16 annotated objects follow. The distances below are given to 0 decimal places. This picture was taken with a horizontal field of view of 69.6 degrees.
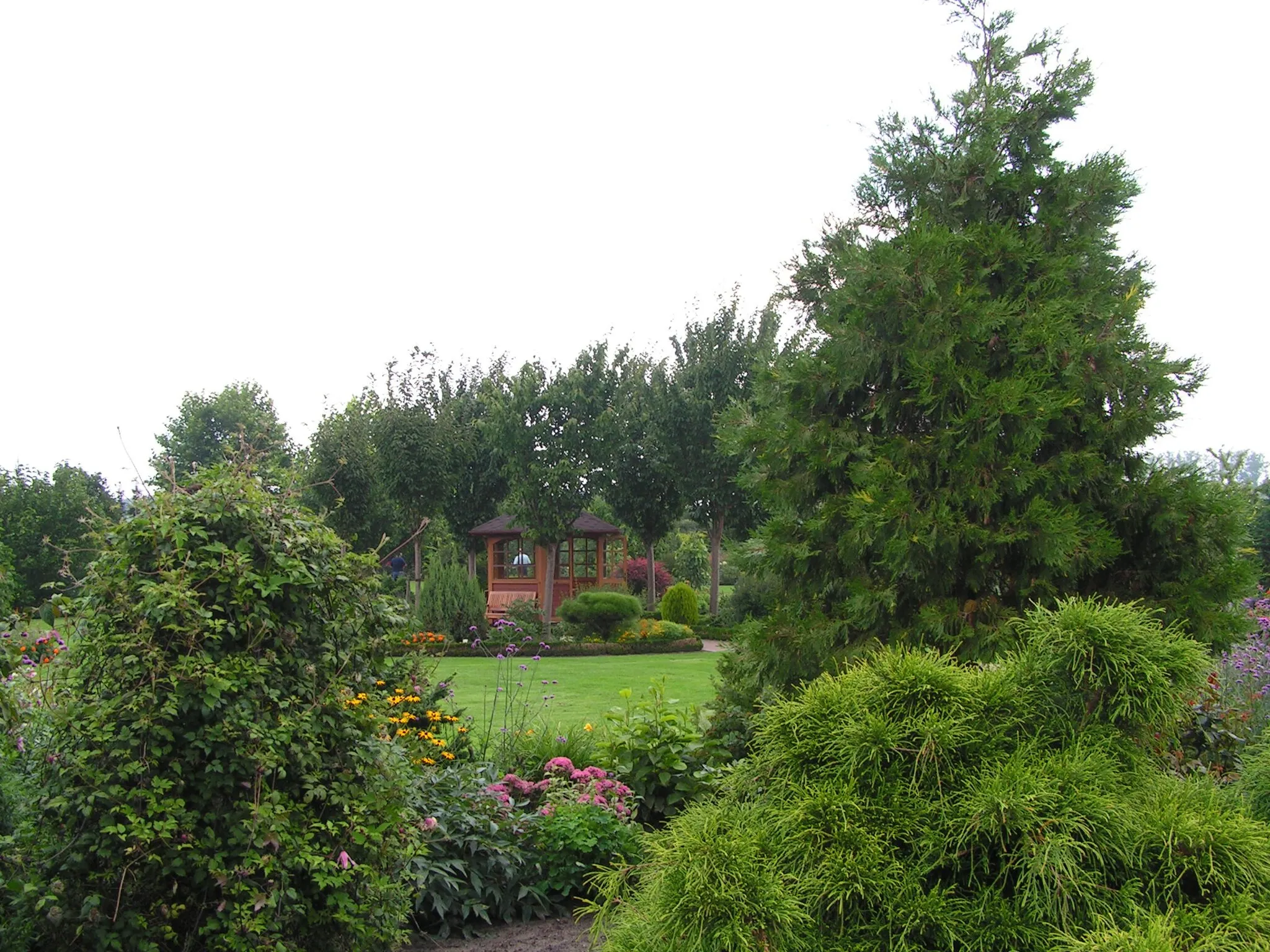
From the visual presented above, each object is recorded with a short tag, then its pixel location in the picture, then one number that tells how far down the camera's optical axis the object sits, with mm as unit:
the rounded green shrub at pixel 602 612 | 21062
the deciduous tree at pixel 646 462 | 25594
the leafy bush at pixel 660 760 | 5094
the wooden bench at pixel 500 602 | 26344
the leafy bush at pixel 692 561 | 36031
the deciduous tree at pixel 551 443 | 23141
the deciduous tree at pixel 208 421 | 42000
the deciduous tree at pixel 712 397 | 25016
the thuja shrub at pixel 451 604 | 19781
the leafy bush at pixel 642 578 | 32188
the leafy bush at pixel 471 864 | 4031
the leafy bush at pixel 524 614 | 22641
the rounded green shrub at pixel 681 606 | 23625
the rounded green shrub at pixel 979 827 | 2043
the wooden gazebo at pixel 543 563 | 27375
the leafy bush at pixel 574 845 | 4336
